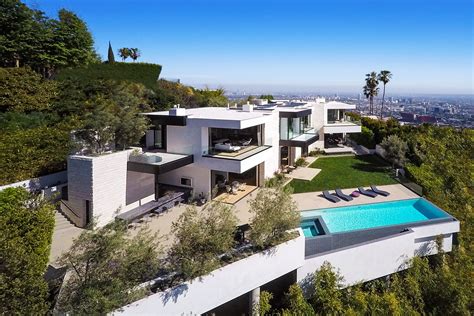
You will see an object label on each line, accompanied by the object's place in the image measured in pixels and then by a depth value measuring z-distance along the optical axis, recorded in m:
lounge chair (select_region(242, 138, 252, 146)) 23.18
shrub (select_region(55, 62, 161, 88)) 29.03
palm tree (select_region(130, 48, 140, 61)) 53.06
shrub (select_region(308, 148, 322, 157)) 35.66
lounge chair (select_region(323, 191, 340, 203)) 21.80
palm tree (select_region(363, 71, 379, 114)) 54.25
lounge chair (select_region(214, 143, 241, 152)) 21.14
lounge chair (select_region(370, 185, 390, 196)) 23.20
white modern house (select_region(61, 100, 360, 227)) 15.90
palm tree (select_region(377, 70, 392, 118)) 52.72
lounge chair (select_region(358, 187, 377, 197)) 22.90
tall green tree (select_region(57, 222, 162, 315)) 8.34
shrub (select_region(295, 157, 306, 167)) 30.88
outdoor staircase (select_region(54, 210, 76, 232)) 15.37
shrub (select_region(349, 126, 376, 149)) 37.66
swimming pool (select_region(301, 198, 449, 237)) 17.73
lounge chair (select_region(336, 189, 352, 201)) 22.10
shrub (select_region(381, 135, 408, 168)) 29.38
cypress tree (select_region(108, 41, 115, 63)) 47.31
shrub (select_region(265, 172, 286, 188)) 23.69
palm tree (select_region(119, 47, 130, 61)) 52.19
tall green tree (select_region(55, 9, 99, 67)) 28.50
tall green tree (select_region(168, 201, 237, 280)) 10.27
